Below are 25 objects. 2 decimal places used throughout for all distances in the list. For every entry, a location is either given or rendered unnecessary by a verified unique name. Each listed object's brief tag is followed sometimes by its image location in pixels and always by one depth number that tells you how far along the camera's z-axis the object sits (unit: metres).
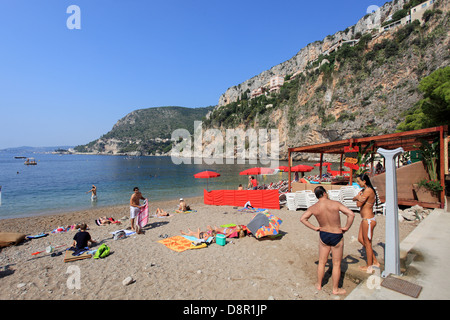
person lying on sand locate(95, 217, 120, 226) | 11.13
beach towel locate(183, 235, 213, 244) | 7.28
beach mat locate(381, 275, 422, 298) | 3.36
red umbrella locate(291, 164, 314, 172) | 18.39
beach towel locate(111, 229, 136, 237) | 8.77
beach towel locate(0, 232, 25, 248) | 8.32
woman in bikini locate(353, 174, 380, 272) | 4.54
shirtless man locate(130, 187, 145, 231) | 9.16
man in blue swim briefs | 3.87
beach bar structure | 9.08
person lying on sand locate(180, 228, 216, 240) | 7.66
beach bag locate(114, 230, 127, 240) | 8.23
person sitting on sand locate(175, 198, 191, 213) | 13.13
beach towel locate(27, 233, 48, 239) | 9.23
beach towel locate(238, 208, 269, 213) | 12.16
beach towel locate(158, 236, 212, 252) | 6.95
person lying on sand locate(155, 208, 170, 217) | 12.24
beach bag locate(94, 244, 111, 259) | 6.44
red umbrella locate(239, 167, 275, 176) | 15.73
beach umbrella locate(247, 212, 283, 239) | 7.28
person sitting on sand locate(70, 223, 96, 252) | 6.98
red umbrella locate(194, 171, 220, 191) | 16.33
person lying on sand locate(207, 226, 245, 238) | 7.72
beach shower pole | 3.90
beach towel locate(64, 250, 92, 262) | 6.33
